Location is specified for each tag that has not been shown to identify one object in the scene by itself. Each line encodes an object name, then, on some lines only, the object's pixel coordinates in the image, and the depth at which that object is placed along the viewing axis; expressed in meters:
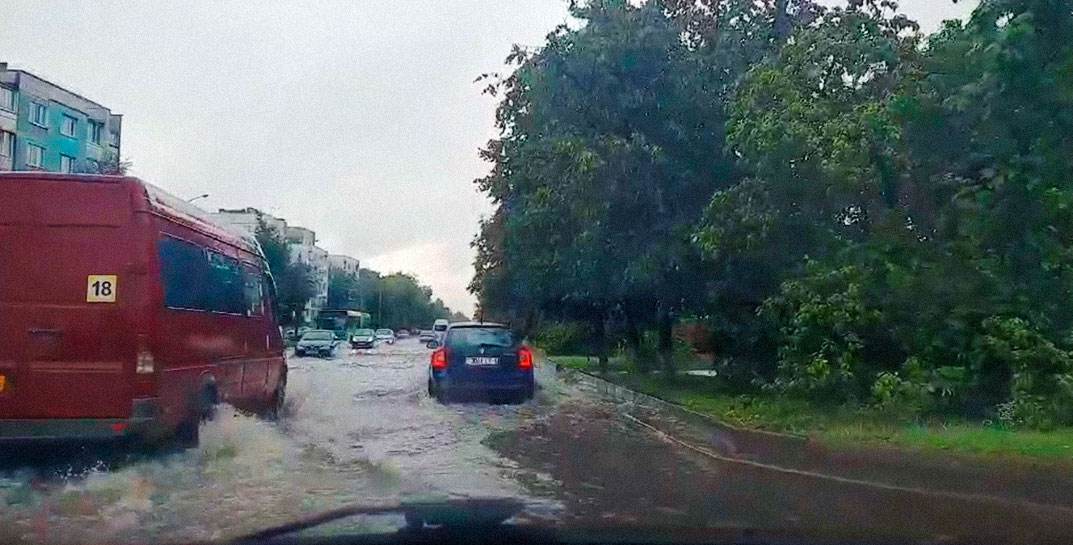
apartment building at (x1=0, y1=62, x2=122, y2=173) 48.44
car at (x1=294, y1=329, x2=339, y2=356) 42.48
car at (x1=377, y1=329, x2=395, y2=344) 68.30
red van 9.45
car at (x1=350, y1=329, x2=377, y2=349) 52.16
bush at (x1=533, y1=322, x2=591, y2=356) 35.65
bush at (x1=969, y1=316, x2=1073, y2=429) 11.63
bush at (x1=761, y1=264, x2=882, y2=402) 13.64
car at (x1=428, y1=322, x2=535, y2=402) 18.64
